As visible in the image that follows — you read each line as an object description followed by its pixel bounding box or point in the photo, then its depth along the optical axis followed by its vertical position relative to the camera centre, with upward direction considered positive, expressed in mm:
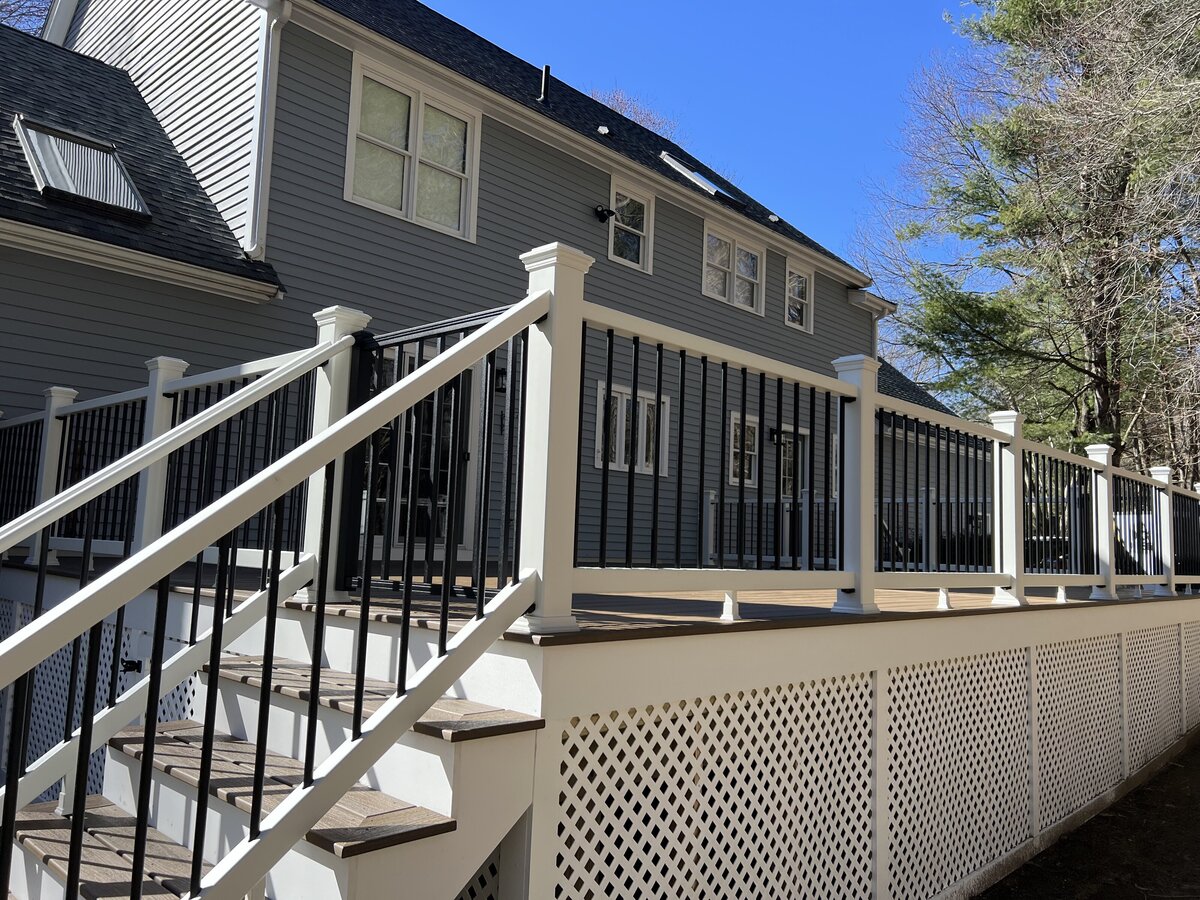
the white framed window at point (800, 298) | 13641 +3968
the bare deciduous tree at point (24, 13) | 15353 +9227
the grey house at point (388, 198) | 7727 +3700
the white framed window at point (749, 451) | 12836 +1467
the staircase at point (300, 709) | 1774 -483
